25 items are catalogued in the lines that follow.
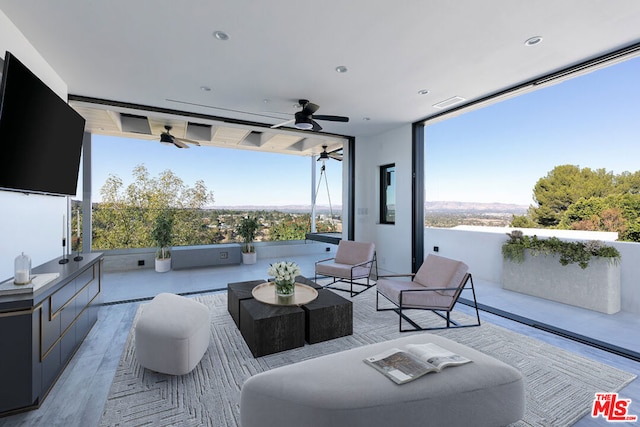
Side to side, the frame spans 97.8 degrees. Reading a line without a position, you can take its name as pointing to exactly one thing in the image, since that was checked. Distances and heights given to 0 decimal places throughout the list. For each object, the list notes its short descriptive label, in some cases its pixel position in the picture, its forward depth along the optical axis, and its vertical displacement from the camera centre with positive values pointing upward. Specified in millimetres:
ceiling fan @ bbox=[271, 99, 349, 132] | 4117 +1465
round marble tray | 3076 -946
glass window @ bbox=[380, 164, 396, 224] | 6143 +463
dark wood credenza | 1821 -898
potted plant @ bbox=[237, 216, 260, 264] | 7379 -470
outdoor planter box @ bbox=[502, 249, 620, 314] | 3805 -994
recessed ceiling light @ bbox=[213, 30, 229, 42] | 2600 +1705
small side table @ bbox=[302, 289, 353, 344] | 2945 -1127
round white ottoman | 2281 -1042
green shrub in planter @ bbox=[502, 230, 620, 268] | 3904 -512
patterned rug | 1908 -1359
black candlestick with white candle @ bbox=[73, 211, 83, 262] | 3293 -504
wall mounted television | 2045 +703
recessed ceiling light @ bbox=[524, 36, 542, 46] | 2639 +1676
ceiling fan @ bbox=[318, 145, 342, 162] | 6875 +1480
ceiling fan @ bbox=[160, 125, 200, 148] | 5570 +1533
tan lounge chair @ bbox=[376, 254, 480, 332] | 3230 -919
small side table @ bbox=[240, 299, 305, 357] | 2674 -1114
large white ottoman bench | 1431 -991
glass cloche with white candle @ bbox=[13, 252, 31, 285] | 2070 -415
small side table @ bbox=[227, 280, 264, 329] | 3316 -968
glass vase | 3211 -836
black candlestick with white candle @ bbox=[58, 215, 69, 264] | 3100 -314
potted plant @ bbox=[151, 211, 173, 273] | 6195 -519
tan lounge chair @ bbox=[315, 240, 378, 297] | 4551 -862
